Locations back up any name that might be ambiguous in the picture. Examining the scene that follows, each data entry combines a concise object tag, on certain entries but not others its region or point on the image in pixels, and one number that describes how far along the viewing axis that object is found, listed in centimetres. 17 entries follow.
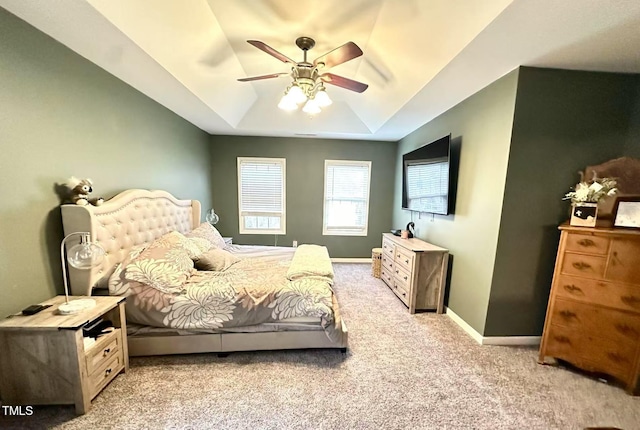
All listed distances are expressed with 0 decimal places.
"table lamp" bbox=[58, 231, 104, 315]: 165
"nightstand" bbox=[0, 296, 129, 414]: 146
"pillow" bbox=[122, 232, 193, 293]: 201
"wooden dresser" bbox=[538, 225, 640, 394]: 182
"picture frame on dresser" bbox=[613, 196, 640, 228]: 187
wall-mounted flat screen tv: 291
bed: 198
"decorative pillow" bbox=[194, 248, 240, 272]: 263
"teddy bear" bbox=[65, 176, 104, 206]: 189
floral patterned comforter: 200
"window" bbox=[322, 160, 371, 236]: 495
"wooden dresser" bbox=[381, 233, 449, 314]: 296
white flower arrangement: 191
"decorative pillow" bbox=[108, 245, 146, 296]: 198
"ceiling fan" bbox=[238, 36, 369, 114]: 200
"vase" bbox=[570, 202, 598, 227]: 193
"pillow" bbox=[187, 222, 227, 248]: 323
